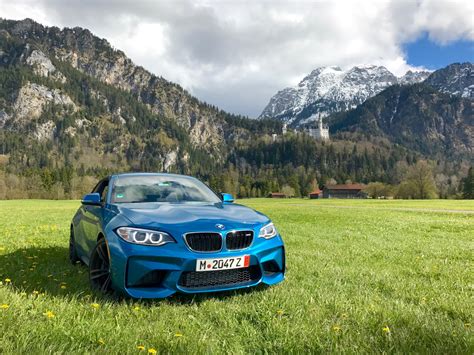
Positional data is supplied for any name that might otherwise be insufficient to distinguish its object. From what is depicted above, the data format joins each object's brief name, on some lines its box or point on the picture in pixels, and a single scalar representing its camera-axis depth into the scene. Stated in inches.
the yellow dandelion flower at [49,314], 141.0
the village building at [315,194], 6285.4
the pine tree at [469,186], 3809.1
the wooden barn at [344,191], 6358.3
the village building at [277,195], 6205.7
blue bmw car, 171.5
